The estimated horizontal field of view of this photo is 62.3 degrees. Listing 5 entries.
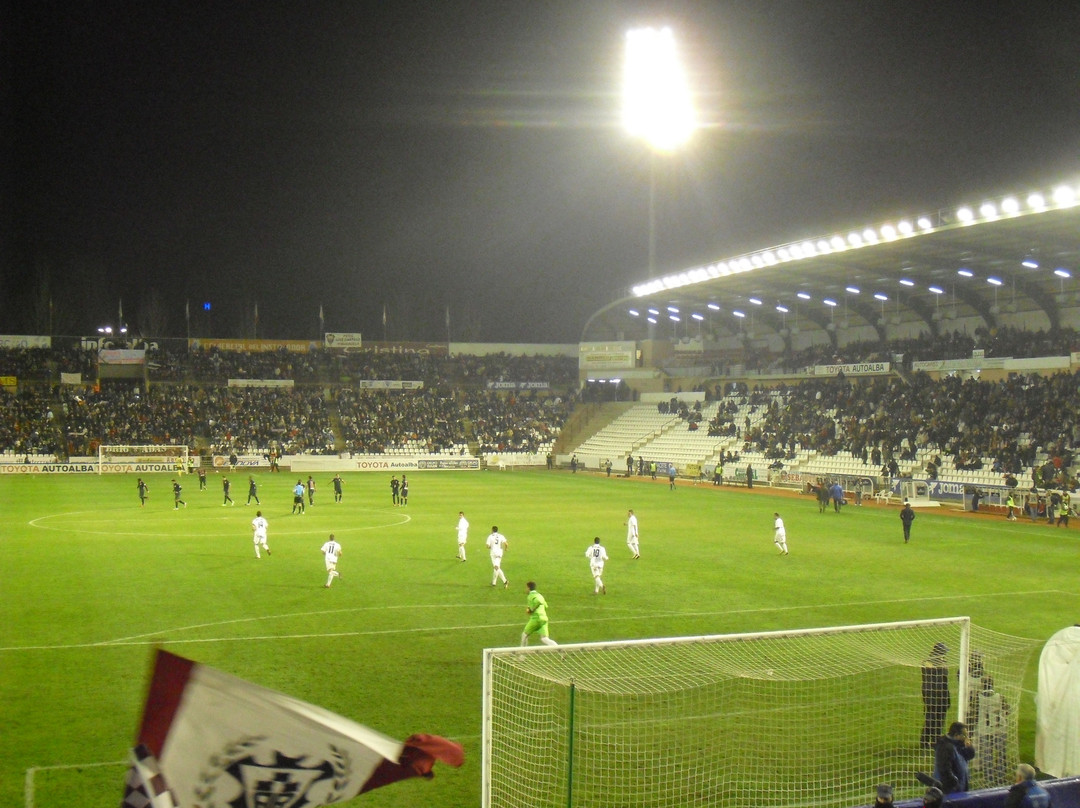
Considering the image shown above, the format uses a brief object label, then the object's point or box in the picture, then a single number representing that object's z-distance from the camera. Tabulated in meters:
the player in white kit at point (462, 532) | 24.31
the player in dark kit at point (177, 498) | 37.97
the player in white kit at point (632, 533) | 25.20
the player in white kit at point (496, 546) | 20.83
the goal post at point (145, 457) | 59.62
